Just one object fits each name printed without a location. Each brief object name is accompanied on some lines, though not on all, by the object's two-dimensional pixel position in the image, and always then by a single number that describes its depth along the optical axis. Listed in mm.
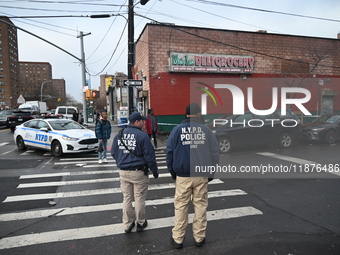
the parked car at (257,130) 10516
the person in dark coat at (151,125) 11453
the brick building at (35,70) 147500
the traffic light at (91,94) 16762
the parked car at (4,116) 24134
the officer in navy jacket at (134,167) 3709
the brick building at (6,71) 97312
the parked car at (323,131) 12469
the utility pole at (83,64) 18422
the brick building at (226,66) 16875
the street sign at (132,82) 11061
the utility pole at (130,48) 11422
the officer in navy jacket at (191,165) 3314
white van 26756
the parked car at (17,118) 20962
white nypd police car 9852
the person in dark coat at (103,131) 8664
